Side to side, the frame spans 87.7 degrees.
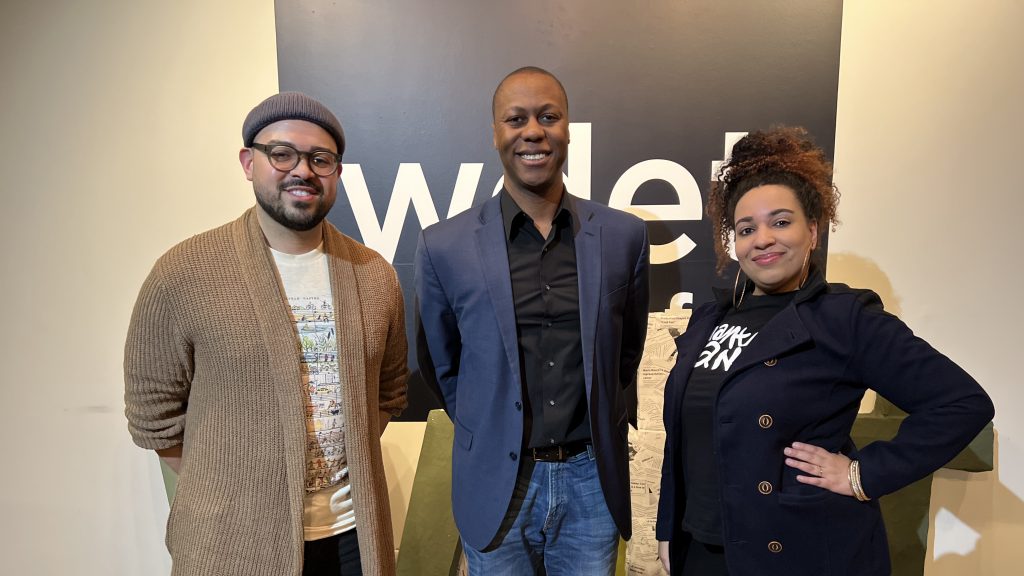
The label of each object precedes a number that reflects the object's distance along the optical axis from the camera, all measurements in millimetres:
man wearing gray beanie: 1371
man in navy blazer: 1537
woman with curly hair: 1272
